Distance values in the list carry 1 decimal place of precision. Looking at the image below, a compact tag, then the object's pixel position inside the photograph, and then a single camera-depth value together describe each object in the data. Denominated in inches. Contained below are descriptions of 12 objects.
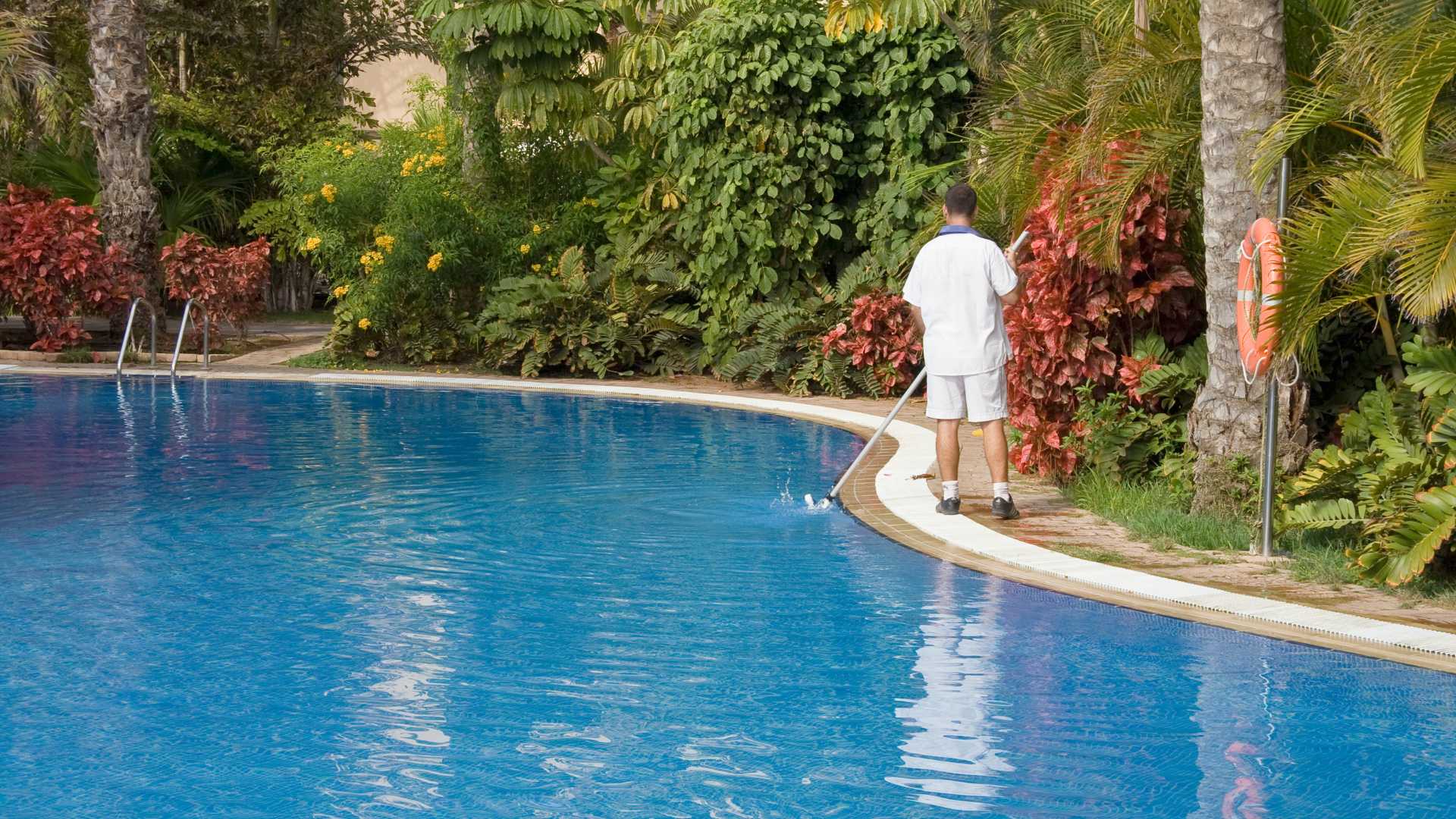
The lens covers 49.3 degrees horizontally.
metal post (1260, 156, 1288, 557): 303.4
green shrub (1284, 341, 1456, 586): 271.1
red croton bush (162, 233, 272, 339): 820.0
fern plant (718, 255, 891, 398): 686.5
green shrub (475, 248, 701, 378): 757.3
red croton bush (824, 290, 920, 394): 657.6
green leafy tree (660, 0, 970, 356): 691.4
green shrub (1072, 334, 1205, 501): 387.5
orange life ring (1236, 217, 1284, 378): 303.7
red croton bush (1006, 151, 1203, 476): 390.6
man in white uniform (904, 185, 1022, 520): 354.0
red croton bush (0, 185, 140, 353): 803.4
